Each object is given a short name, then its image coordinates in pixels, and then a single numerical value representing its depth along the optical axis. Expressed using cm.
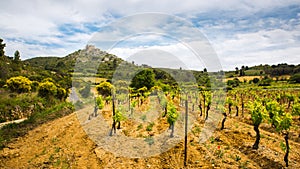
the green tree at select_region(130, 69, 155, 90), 3931
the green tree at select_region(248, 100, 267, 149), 1171
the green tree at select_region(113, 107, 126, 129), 1339
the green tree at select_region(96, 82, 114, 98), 2528
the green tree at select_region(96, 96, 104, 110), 1712
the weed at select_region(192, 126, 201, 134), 1450
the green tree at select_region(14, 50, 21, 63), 5116
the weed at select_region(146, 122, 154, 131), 1407
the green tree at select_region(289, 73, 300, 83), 5666
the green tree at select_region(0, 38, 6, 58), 4300
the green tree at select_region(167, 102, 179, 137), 1257
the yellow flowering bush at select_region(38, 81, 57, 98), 2680
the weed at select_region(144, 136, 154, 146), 1209
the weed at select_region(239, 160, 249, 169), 947
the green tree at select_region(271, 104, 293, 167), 949
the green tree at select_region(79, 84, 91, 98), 3195
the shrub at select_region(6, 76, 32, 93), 2881
